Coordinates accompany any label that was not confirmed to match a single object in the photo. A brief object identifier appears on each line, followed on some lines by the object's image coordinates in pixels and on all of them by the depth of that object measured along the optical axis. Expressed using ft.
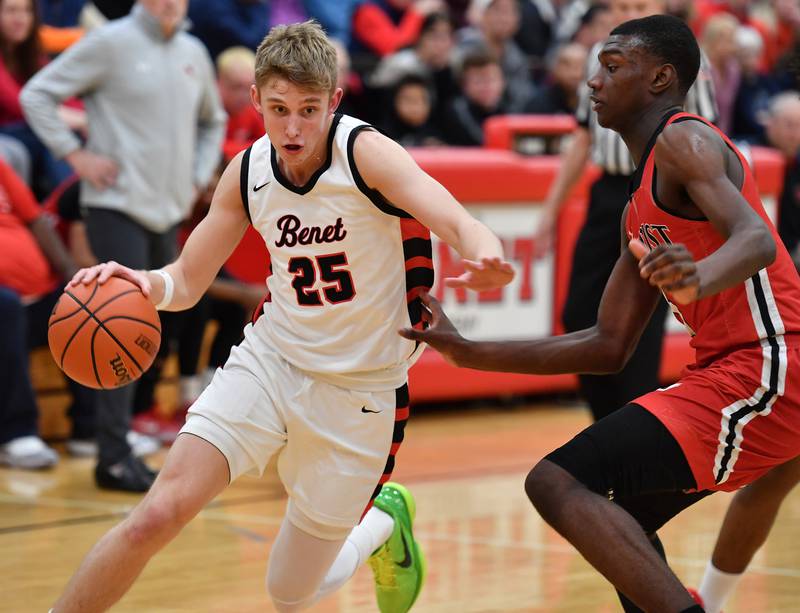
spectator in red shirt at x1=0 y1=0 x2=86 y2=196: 55.47
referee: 39.90
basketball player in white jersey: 25.38
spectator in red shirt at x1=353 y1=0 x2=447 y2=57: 78.75
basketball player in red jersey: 22.60
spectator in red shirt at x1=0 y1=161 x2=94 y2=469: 48.29
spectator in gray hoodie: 45.44
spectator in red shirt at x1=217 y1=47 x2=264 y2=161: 59.49
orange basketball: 26.30
